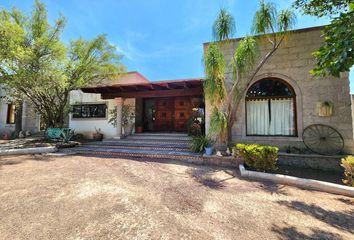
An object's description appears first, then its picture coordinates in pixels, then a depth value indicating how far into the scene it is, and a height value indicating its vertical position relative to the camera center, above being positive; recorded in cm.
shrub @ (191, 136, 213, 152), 685 -82
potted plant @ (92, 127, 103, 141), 1053 -80
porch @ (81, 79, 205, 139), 862 +151
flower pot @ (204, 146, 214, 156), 627 -105
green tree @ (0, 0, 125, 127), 715 +316
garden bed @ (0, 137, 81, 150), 812 -112
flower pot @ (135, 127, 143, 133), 1105 -36
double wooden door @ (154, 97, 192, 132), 1115 +84
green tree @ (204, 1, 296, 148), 584 +262
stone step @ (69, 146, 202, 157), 665 -126
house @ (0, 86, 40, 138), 1291 +40
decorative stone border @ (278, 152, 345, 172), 561 -131
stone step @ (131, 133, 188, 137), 939 -61
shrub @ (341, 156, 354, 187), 399 -113
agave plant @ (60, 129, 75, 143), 888 -69
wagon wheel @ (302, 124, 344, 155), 594 -52
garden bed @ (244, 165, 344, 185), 478 -159
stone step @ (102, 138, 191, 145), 832 -95
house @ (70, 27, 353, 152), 603 +118
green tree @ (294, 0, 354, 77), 344 +188
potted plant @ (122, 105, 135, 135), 1055 +44
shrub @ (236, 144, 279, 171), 480 -99
